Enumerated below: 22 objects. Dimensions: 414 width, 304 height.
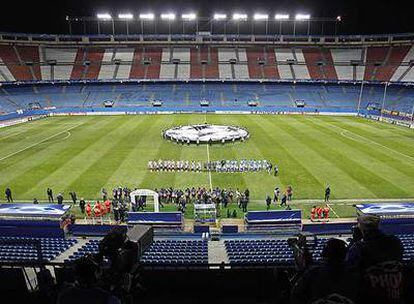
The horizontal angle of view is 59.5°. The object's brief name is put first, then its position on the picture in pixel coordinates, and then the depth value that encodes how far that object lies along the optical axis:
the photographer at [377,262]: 3.63
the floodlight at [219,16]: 76.62
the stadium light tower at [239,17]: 75.56
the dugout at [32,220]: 18.69
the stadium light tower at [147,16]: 75.94
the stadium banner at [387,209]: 19.89
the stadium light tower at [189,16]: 76.05
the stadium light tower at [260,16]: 75.56
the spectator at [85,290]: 3.54
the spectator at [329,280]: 3.67
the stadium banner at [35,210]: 19.81
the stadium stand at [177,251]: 13.46
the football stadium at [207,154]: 6.42
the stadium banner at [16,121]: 54.94
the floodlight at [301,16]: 76.69
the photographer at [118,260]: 4.24
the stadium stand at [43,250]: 14.47
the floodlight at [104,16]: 75.94
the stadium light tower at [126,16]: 75.00
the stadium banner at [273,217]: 20.02
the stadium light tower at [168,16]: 75.61
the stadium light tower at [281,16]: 75.69
